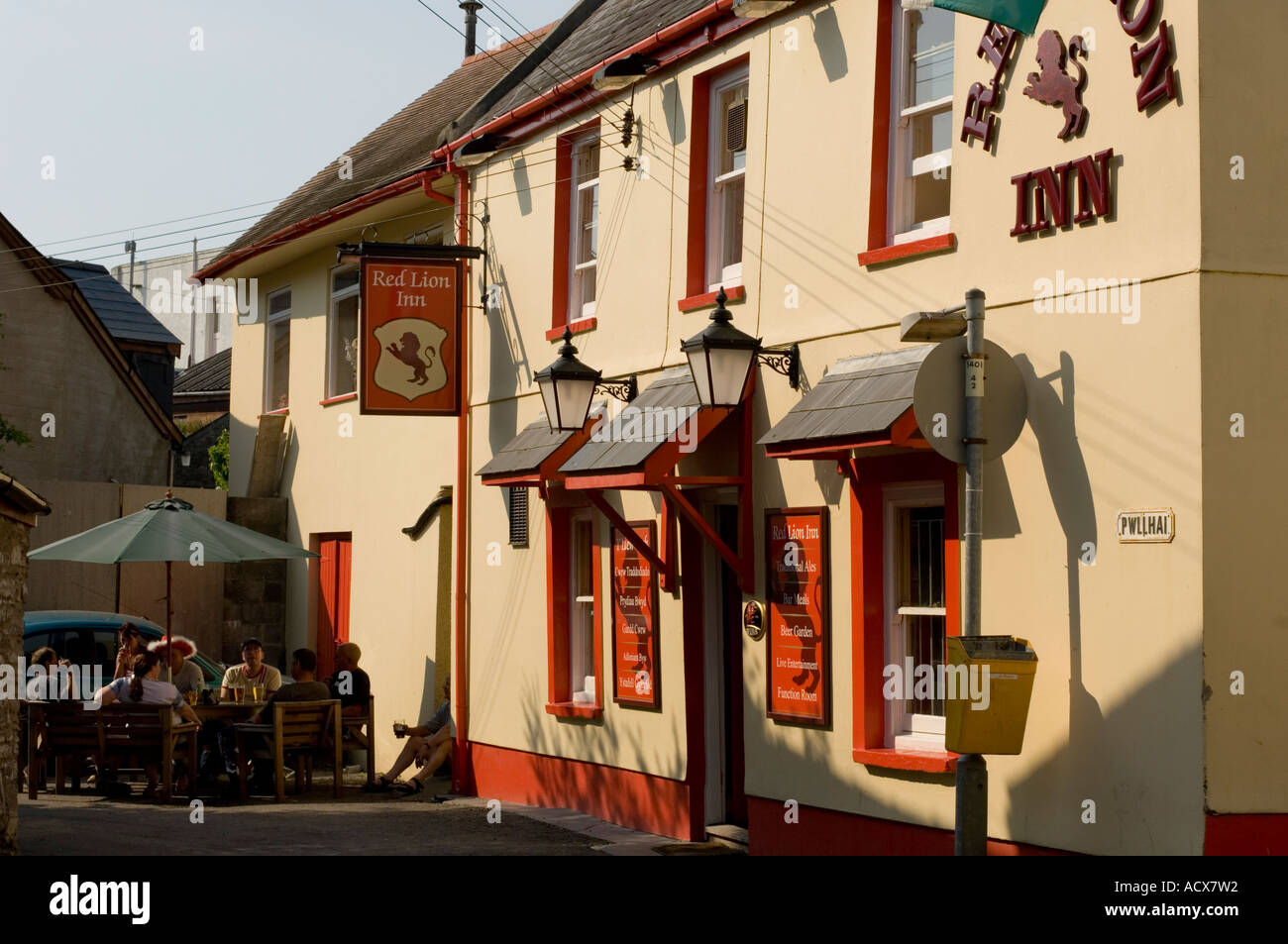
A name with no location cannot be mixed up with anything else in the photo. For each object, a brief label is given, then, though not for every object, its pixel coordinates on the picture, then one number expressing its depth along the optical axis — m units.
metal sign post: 8.79
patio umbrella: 15.77
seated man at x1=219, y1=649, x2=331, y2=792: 15.65
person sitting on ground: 16.48
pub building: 8.30
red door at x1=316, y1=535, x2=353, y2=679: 20.16
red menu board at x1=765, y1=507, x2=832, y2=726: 10.96
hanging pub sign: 15.41
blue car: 17.98
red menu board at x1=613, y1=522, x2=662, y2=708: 13.23
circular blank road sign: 8.73
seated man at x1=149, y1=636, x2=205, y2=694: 16.73
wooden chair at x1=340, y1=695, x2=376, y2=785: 16.22
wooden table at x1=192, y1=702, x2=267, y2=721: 16.12
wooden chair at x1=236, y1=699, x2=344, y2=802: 15.20
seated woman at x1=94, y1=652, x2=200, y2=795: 14.90
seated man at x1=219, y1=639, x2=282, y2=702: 17.44
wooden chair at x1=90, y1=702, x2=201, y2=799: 14.64
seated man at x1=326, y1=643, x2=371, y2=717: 16.33
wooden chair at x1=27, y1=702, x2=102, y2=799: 14.75
